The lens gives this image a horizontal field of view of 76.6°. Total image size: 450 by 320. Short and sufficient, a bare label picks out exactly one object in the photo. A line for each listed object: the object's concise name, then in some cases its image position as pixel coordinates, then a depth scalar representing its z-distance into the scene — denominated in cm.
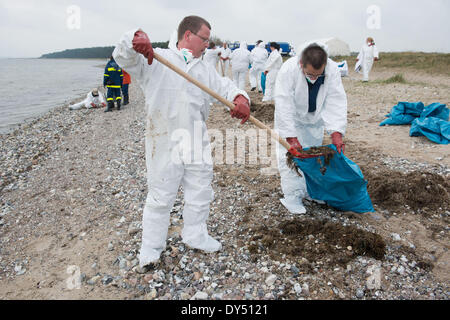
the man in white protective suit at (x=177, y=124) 237
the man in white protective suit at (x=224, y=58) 1542
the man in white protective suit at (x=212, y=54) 1173
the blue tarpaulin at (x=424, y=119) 551
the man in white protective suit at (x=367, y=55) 1395
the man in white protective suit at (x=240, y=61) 1180
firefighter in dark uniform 1013
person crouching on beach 1240
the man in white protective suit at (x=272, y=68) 970
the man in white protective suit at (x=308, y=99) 313
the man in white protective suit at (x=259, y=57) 1210
